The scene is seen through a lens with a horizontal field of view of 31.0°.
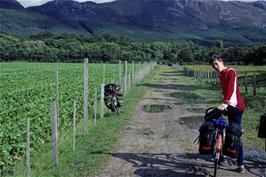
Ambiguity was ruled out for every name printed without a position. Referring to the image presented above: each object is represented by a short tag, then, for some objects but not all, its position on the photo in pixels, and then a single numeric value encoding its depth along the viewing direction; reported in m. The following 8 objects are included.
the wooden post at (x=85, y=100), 13.05
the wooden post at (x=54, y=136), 9.17
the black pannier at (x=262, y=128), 8.55
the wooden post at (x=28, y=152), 7.64
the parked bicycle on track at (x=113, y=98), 17.84
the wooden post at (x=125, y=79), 24.70
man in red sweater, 8.54
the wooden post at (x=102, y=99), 16.40
